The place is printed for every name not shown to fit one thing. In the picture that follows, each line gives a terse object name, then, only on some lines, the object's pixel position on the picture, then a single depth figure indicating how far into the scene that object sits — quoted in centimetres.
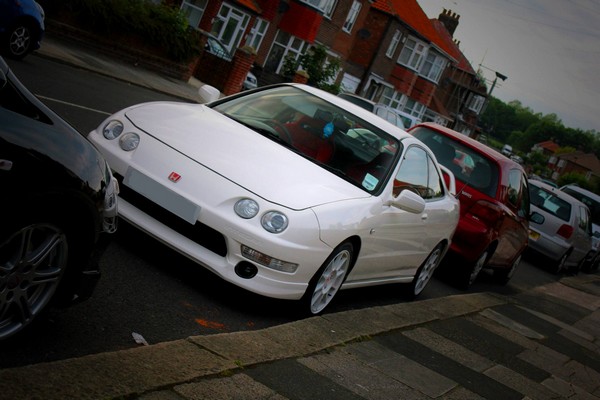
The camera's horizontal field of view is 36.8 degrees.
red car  1165
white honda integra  632
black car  389
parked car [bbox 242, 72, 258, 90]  3615
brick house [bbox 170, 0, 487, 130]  3928
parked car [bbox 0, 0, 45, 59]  1554
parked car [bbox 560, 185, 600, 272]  2716
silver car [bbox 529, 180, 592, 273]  1989
